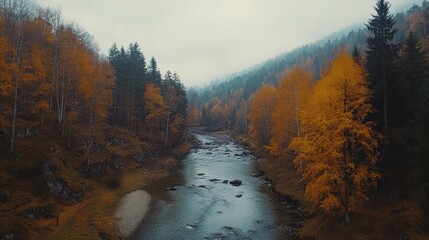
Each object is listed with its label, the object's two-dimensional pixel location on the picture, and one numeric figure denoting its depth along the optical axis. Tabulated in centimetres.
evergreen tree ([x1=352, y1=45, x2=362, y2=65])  5024
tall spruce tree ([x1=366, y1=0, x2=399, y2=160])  3297
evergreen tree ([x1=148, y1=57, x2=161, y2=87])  9176
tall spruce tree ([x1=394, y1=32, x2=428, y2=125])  3588
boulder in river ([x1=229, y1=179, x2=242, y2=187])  4872
